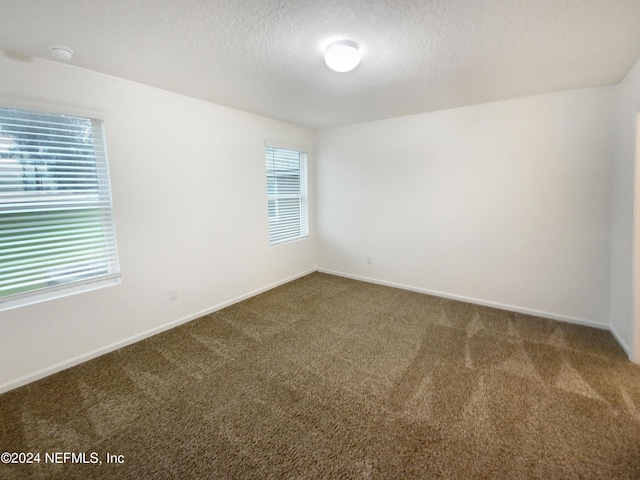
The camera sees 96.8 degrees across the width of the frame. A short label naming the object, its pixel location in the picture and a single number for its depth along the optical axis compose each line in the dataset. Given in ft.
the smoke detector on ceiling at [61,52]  6.38
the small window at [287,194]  13.67
